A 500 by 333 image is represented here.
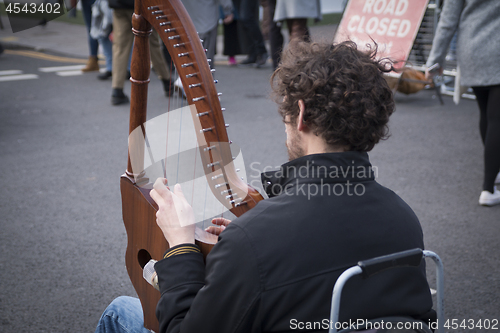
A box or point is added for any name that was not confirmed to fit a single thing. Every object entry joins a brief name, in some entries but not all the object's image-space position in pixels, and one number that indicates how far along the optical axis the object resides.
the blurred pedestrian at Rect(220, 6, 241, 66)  9.02
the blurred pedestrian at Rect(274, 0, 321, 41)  7.07
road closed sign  6.00
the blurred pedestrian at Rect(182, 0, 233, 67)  5.99
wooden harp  1.39
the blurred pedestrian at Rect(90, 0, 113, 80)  7.33
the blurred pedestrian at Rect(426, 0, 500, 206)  3.43
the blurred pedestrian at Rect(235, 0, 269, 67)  8.68
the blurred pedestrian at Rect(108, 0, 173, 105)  6.33
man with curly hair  1.08
